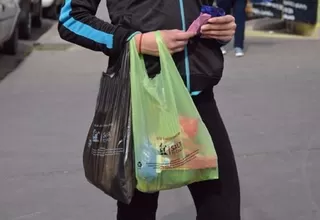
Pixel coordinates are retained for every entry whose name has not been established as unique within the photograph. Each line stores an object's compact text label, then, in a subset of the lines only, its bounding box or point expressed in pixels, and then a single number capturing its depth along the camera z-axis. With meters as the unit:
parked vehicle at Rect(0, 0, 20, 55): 10.24
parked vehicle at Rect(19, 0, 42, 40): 13.09
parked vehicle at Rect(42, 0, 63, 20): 16.42
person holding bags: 2.77
